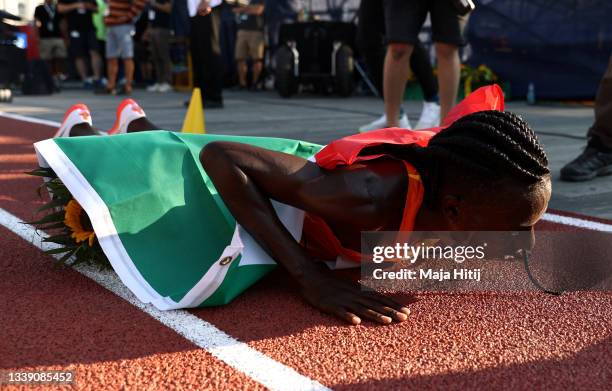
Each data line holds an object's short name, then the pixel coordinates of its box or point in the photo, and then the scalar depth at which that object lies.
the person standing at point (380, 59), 5.09
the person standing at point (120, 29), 10.62
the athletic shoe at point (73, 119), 3.45
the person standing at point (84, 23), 12.60
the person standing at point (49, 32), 13.48
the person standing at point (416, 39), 4.37
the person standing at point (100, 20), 12.09
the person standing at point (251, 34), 11.92
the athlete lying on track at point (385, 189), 1.87
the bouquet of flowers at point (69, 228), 2.29
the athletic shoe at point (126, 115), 3.49
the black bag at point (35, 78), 11.07
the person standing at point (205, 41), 7.40
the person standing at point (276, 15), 12.48
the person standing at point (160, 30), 12.06
